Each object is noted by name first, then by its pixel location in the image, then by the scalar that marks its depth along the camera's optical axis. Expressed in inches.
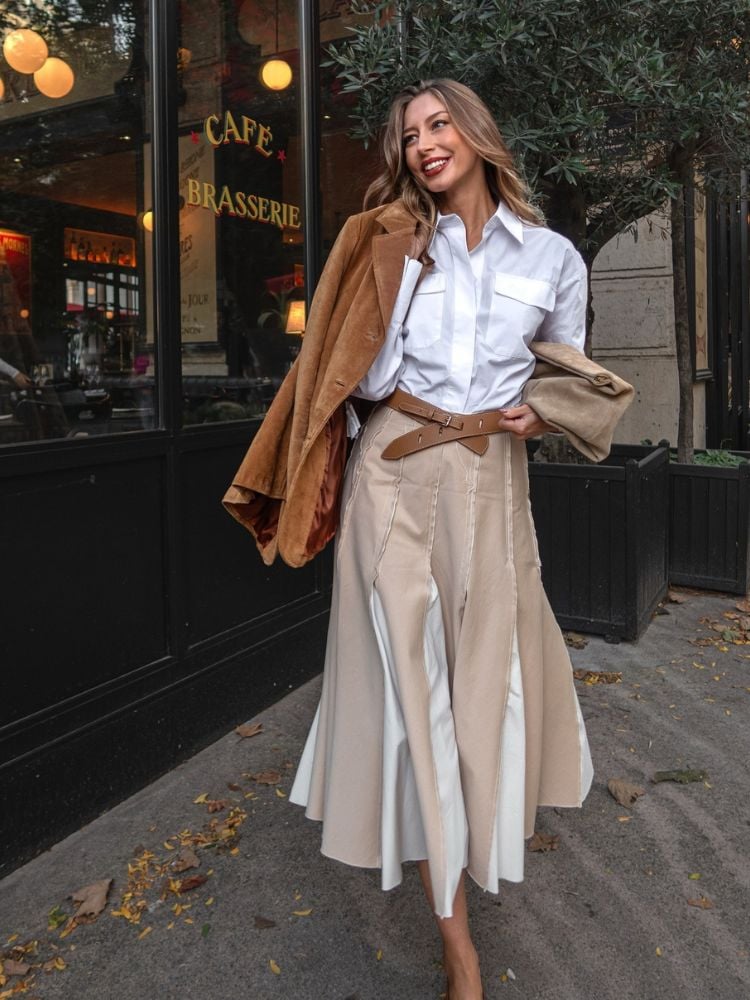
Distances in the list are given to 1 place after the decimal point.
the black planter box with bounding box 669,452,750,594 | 224.2
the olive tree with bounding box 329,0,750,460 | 142.6
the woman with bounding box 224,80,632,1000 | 80.4
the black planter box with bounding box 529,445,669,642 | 189.5
